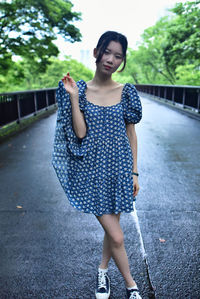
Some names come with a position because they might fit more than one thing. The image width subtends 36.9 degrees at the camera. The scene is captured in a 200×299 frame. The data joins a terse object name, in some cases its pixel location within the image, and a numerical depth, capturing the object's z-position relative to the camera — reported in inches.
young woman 79.6
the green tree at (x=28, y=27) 400.8
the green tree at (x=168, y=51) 536.5
